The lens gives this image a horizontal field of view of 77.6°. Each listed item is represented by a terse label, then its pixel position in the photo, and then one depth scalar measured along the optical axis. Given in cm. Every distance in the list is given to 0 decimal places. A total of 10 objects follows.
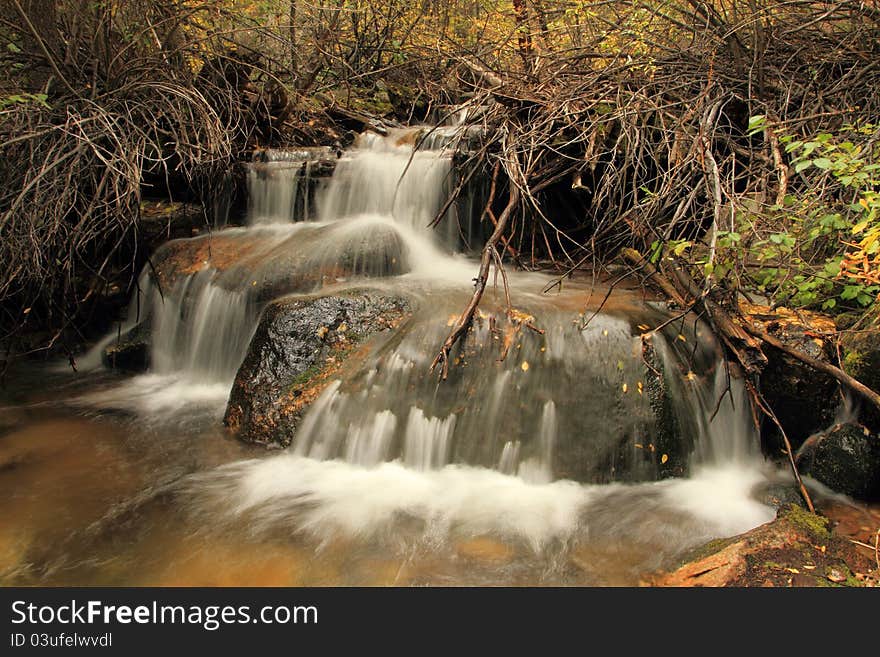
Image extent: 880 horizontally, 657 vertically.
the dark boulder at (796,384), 375
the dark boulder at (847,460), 350
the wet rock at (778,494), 347
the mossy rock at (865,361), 349
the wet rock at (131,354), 580
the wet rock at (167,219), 637
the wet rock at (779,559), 247
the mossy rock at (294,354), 432
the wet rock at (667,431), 381
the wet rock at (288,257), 545
